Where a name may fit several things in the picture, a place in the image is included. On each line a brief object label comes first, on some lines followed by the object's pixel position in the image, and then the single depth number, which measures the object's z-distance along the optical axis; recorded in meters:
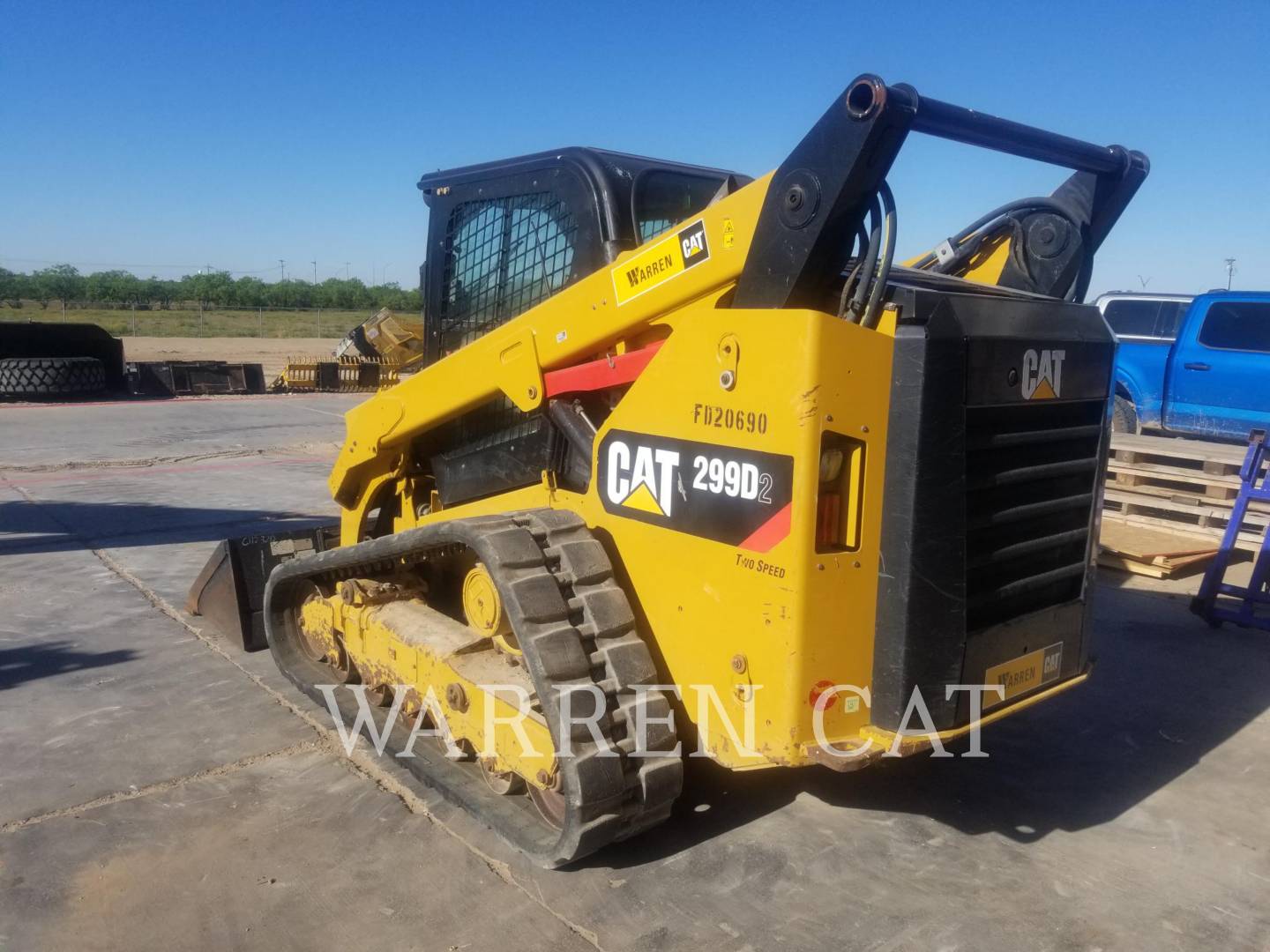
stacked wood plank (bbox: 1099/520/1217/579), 7.15
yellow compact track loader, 2.72
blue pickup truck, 9.75
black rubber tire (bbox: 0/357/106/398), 17.50
